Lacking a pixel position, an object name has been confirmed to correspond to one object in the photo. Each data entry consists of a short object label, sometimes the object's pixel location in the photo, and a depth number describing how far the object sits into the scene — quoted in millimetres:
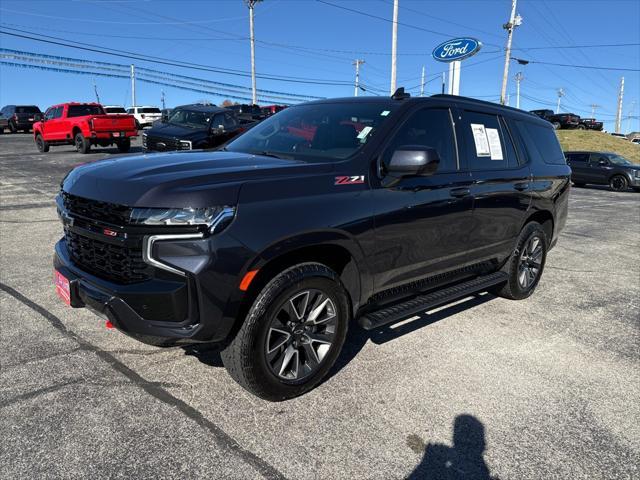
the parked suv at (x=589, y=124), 44469
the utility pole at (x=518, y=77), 86812
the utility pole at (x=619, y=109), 80638
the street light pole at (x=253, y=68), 42812
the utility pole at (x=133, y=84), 60312
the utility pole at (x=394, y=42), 26219
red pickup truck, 18156
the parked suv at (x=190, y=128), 13312
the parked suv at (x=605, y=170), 19922
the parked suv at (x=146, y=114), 38594
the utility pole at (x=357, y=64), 75362
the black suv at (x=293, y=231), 2574
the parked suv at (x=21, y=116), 34000
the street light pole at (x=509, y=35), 37344
